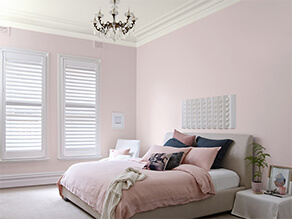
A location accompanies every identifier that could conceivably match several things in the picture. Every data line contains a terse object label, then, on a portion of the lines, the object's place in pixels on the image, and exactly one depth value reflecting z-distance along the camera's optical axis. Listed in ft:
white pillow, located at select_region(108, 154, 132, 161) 17.67
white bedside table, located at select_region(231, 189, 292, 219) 10.28
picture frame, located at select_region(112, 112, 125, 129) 20.54
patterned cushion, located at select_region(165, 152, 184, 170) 12.04
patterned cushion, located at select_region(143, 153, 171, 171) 11.98
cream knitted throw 9.38
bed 10.44
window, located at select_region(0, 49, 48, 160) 17.08
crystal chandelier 12.07
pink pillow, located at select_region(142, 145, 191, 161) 13.11
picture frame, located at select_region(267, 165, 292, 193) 11.10
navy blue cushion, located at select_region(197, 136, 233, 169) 12.89
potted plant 11.47
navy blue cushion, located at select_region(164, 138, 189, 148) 14.30
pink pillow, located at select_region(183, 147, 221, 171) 12.37
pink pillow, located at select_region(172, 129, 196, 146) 14.60
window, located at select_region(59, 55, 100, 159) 18.74
